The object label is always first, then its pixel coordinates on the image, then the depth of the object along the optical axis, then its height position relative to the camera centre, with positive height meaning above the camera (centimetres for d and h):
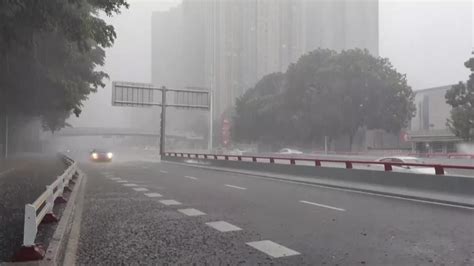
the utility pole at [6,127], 4463 +150
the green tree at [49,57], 1212 +336
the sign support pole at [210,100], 5706 +524
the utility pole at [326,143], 7204 +27
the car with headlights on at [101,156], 4975 -132
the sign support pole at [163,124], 5219 +224
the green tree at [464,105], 4928 +439
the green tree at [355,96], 6612 +694
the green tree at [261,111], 8106 +590
